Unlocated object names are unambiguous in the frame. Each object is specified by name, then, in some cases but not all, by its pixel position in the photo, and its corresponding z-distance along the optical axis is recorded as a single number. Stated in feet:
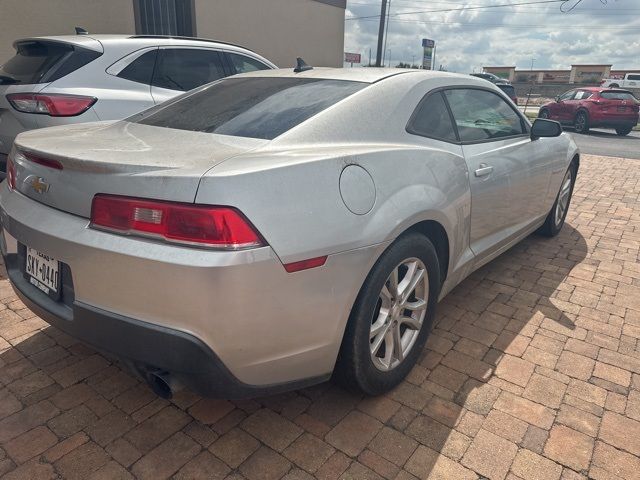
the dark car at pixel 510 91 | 61.00
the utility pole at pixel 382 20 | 68.44
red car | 49.80
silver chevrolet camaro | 5.24
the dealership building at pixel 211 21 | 26.12
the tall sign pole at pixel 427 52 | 129.78
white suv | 12.67
